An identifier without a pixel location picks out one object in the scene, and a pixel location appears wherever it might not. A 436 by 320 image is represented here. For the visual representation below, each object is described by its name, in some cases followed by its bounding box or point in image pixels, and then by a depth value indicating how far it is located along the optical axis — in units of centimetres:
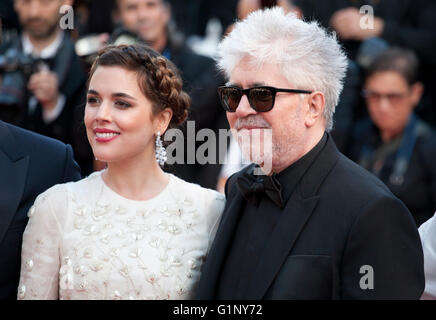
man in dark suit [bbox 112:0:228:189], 1084
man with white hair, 533
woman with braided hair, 602
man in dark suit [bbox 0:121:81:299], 631
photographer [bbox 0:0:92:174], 1023
